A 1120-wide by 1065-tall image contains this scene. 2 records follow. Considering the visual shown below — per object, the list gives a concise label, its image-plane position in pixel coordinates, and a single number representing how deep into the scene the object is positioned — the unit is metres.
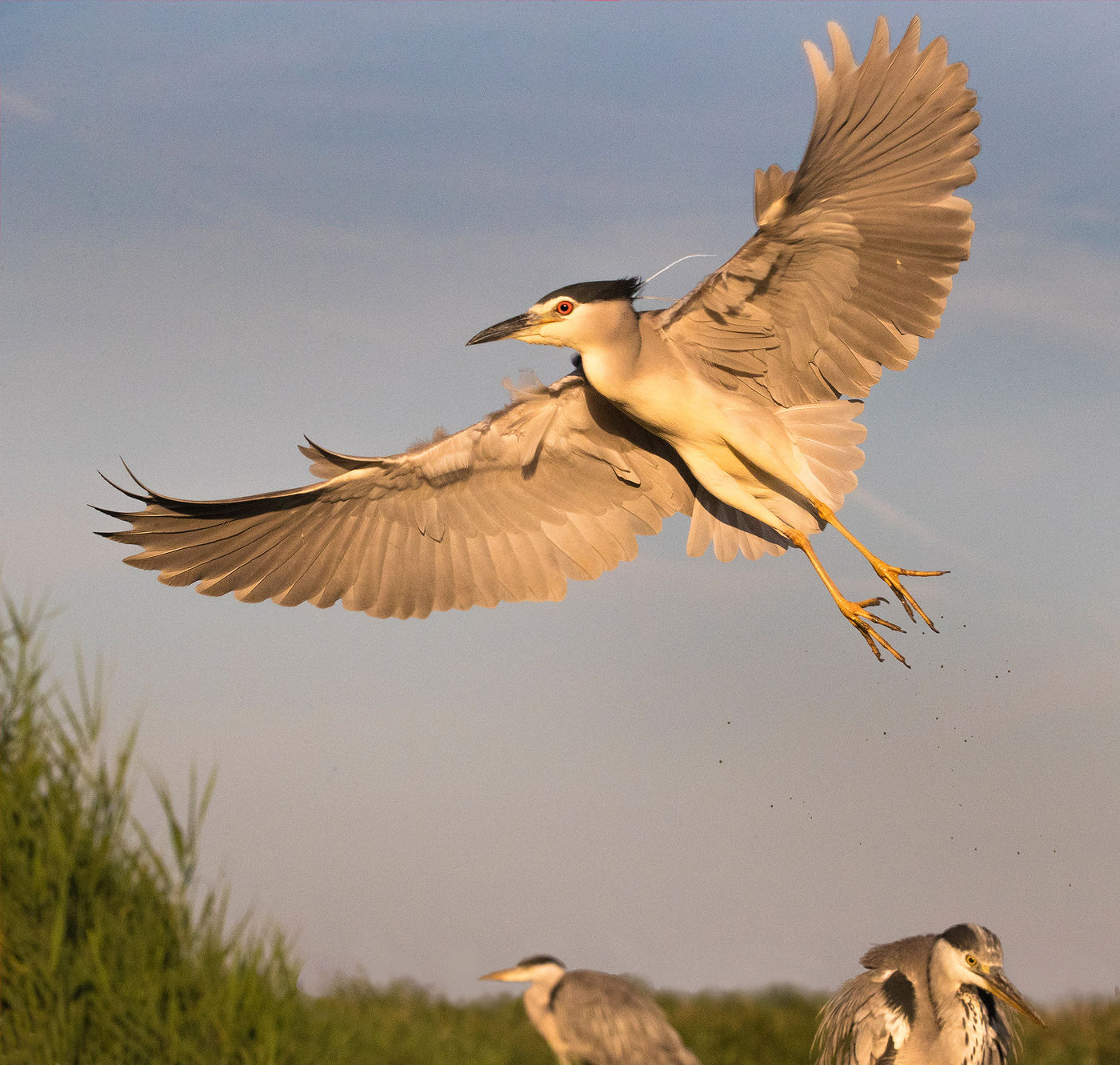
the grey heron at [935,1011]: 9.59
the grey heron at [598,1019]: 9.94
